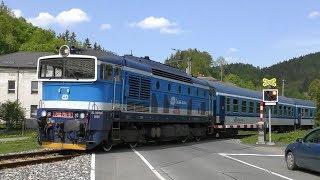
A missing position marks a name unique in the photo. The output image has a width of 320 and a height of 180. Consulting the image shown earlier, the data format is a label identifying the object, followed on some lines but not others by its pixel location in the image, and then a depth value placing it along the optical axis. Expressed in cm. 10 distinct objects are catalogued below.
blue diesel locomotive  1788
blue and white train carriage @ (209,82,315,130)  3250
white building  5878
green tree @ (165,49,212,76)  12612
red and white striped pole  2699
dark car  1472
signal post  2762
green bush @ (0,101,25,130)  5209
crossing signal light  2766
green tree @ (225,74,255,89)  12962
